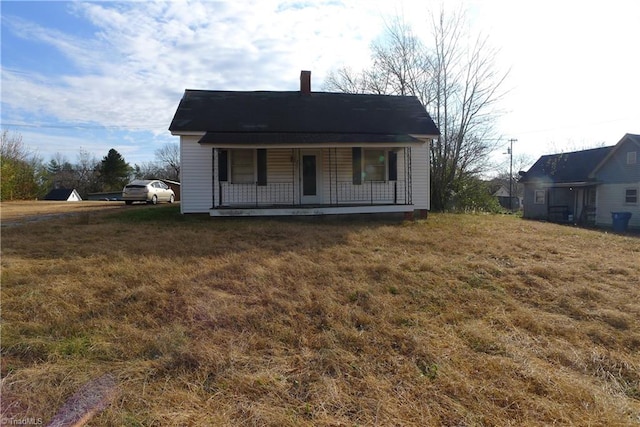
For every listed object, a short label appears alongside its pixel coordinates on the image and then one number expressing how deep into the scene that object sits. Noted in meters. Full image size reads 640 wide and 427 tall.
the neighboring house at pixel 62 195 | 42.87
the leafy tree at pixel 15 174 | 25.16
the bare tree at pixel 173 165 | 66.00
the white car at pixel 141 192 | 20.09
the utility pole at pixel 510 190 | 44.21
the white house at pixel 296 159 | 12.16
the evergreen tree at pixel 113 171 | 52.31
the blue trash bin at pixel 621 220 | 19.64
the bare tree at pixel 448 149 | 21.52
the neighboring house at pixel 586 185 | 20.97
